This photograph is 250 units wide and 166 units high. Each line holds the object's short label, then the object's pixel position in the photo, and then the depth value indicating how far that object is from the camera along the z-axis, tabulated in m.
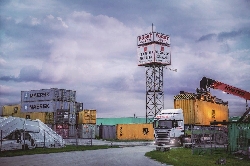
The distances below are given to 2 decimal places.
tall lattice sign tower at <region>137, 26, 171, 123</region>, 66.81
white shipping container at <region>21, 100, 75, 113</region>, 60.06
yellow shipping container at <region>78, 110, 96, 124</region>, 64.69
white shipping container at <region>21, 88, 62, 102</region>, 60.47
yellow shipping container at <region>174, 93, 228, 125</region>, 39.03
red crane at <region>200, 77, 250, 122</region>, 29.05
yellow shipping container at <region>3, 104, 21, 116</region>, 70.22
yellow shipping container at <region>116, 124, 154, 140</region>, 56.00
